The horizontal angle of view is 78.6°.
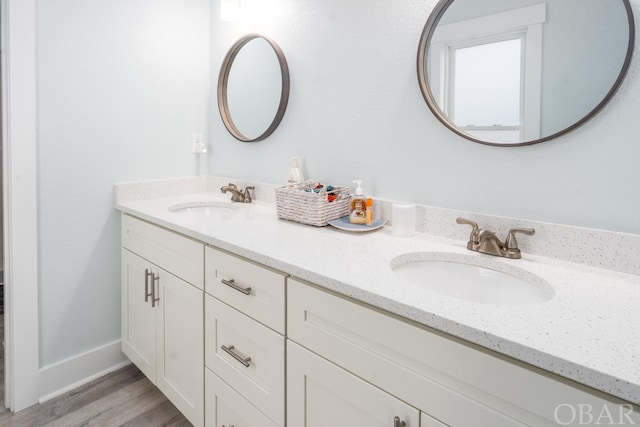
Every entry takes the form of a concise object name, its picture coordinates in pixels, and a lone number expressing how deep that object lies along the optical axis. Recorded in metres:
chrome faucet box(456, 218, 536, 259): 1.13
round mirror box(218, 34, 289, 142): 1.88
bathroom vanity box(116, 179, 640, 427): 0.65
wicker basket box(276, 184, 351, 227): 1.48
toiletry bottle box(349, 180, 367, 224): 1.46
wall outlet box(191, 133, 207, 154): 2.26
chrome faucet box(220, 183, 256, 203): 2.02
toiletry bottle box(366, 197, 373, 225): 1.45
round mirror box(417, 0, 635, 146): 1.01
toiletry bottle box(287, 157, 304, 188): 1.74
